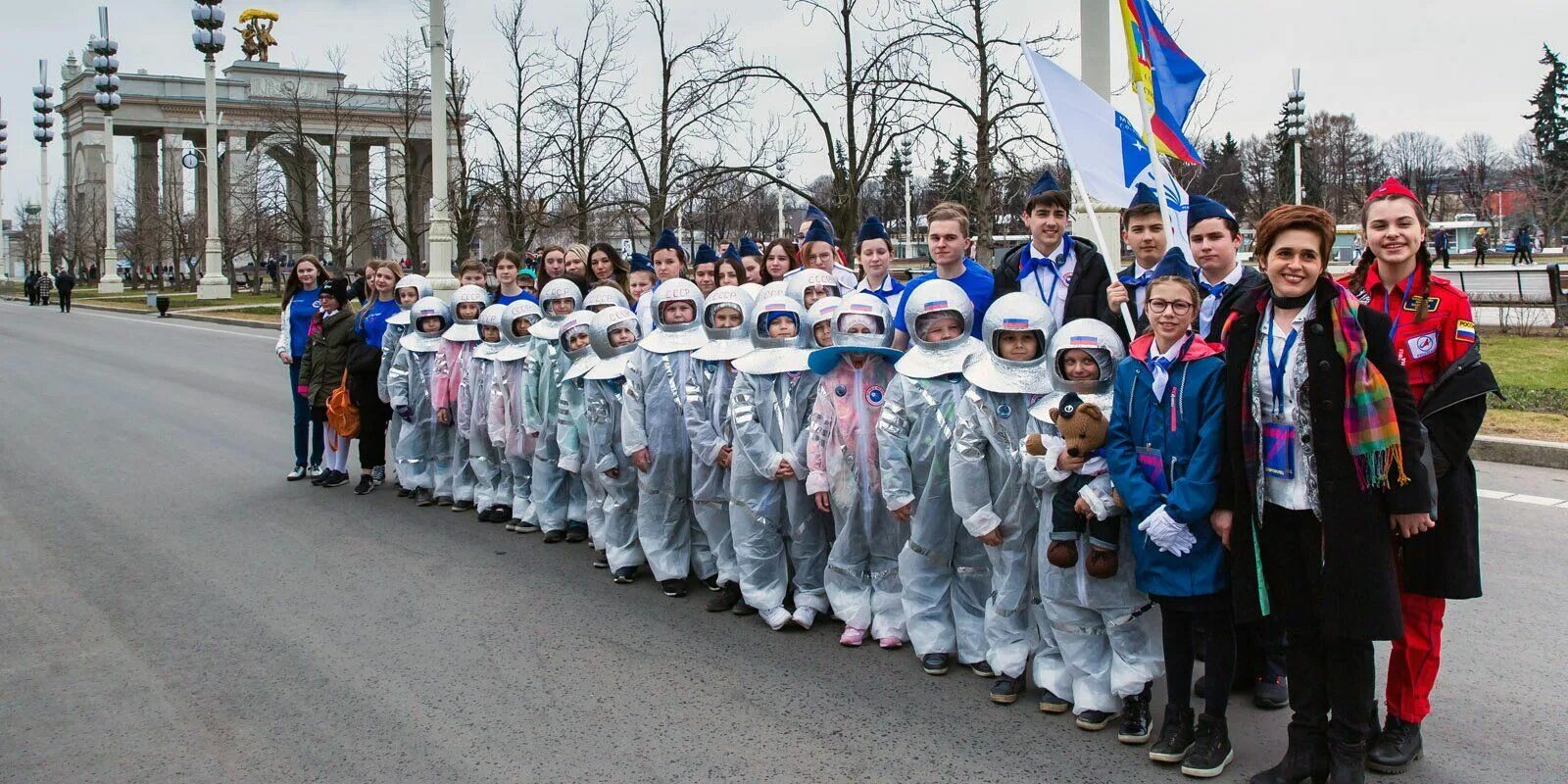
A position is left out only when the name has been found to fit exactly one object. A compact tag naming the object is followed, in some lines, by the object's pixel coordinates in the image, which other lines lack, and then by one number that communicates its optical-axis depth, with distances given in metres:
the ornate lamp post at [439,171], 18.20
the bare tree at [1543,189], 36.12
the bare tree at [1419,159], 76.38
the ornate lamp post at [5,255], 100.88
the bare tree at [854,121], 13.27
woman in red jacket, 3.98
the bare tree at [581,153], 18.30
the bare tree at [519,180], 19.62
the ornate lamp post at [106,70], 48.25
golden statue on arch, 74.88
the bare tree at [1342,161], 65.69
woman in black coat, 3.74
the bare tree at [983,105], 12.41
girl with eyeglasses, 4.12
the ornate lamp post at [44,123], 59.00
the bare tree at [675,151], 15.23
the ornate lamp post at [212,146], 39.31
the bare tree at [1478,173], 73.00
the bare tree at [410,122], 24.62
